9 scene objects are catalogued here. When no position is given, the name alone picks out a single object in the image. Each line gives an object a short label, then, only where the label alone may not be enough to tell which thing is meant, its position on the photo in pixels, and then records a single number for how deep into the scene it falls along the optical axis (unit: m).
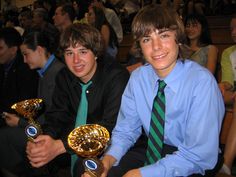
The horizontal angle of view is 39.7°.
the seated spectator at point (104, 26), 4.66
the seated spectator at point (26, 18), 5.86
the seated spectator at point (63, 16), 4.83
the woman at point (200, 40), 3.40
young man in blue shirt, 1.38
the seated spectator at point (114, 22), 5.40
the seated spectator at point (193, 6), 7.34
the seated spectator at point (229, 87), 2.09
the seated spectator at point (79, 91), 1.89
